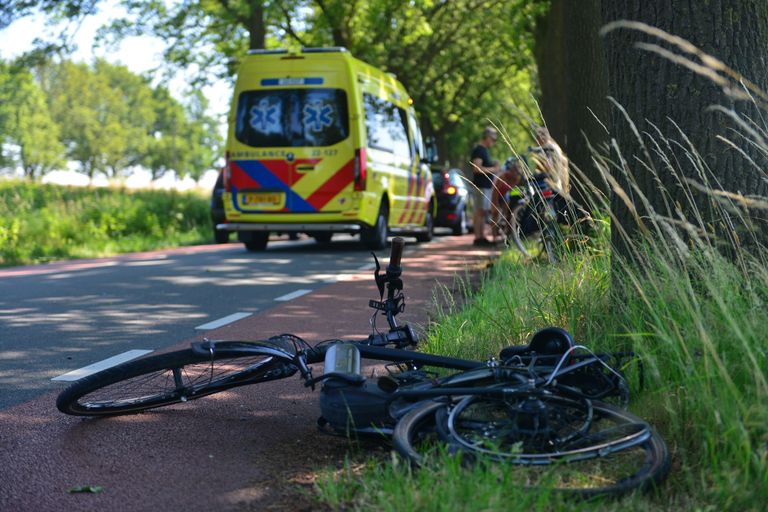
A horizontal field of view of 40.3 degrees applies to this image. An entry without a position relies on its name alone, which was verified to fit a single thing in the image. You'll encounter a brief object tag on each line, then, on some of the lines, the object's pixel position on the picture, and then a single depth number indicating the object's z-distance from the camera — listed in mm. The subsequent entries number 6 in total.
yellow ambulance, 15672
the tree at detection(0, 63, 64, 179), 88000
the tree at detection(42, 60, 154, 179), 98438
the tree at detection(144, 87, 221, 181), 109188
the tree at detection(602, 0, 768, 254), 5113
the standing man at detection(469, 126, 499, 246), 16422
